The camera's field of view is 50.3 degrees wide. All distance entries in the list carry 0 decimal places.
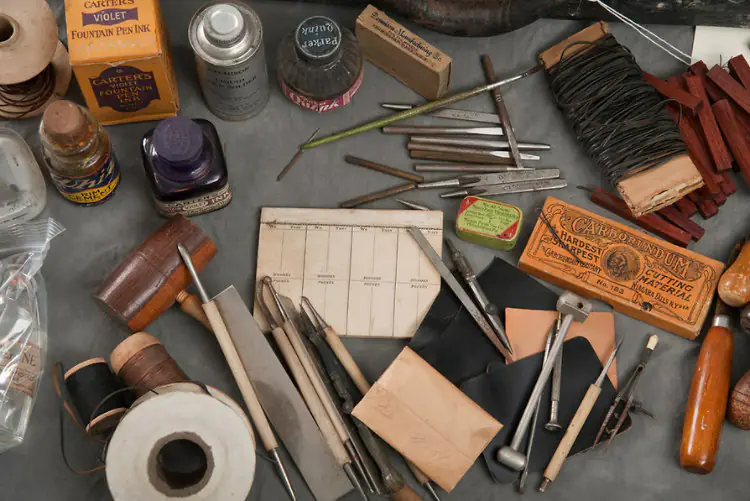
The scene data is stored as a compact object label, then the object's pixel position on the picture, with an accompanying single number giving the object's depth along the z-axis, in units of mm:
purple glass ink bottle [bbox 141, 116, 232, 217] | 1393
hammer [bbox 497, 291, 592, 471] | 1464
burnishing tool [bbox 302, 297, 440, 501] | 1423
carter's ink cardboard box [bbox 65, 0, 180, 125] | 1468
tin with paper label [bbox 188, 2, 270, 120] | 1459
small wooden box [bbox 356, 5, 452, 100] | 1621
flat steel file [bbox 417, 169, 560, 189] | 1636
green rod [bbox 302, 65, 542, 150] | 1662
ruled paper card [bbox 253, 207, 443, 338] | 1573
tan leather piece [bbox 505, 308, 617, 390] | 1544
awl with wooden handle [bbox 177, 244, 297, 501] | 1442
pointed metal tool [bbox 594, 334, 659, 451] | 1496
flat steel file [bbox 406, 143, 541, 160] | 1665
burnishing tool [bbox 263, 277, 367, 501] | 1441
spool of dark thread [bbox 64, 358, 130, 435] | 1392
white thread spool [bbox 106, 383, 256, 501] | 1218
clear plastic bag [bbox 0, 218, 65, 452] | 1471
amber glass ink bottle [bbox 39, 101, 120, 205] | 1376
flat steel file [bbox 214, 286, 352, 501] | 1454
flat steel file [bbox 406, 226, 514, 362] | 1534
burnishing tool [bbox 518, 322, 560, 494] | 1474
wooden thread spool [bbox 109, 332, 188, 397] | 1408
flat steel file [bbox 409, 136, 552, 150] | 1674
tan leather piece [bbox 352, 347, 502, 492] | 1439
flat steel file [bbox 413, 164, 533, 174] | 1654
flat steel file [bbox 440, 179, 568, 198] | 1634
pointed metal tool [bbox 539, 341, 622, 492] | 1464
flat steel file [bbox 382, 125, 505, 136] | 1681
